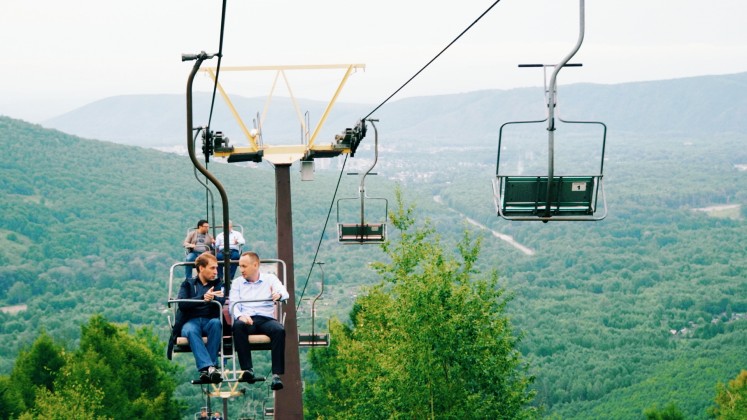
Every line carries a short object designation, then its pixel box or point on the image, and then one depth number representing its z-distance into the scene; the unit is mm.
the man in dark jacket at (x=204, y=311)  10016
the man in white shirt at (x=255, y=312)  10156
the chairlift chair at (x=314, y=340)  23469
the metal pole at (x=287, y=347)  17172
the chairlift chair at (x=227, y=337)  10039
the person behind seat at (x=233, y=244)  14312
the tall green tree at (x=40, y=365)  32875
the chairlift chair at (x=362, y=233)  19125
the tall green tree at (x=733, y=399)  39094
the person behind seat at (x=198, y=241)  14758
